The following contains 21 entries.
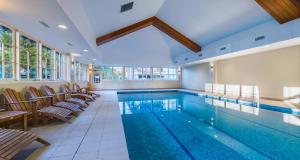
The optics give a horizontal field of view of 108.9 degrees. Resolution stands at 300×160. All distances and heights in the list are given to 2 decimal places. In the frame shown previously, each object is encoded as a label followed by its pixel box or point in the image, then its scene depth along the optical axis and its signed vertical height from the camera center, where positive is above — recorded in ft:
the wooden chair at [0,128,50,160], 3.96 -2.56
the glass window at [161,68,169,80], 36.10 +2.34
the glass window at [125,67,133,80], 34.15 +2.28
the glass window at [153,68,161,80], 35.67 +2.33
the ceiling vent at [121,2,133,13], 11.77 +8.39
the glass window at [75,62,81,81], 25.02 +2.24
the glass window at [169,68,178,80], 36.64 +2.04
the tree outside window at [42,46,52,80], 13.45 +2.31
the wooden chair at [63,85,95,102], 15.07 -1.94
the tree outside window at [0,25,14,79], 8.55 +2.29
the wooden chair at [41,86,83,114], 9.75 -2.22
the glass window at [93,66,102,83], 32.82 +1.92
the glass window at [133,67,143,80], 34.69 +2.30
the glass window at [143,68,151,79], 35.20 +2.32
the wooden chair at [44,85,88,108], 11.41 -2.30
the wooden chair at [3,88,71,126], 7.47 -2.10
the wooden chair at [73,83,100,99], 17.18 -1.34
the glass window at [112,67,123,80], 33.70 +2.25
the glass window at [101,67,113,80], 33.26 +2.24
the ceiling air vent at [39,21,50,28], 8.08 +4.42
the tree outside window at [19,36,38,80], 10.31 +2.30
